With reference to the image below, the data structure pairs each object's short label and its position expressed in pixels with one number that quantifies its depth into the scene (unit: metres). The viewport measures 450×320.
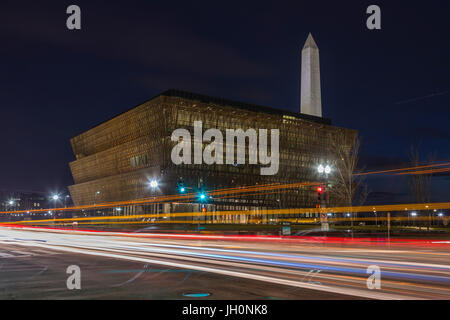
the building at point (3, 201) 187.98
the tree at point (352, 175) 50.01
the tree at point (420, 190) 54.13
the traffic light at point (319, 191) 32.84
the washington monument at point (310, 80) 118.19
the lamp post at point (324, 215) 37.40
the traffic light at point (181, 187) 40.84
